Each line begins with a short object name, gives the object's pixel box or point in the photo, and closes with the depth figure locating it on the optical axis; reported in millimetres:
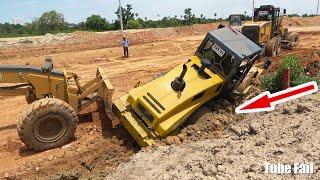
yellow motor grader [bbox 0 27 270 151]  5006
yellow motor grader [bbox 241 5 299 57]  12027
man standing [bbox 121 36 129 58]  14868
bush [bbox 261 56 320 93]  6119
